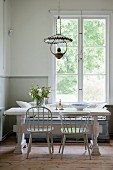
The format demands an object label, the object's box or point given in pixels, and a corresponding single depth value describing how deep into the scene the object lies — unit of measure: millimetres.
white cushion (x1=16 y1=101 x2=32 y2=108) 5556
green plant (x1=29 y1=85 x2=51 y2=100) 4848
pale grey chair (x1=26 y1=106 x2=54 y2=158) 4359
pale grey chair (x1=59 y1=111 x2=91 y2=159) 4262
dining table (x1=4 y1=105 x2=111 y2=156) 4531
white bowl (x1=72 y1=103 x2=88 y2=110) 4689
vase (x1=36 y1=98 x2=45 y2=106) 4870
